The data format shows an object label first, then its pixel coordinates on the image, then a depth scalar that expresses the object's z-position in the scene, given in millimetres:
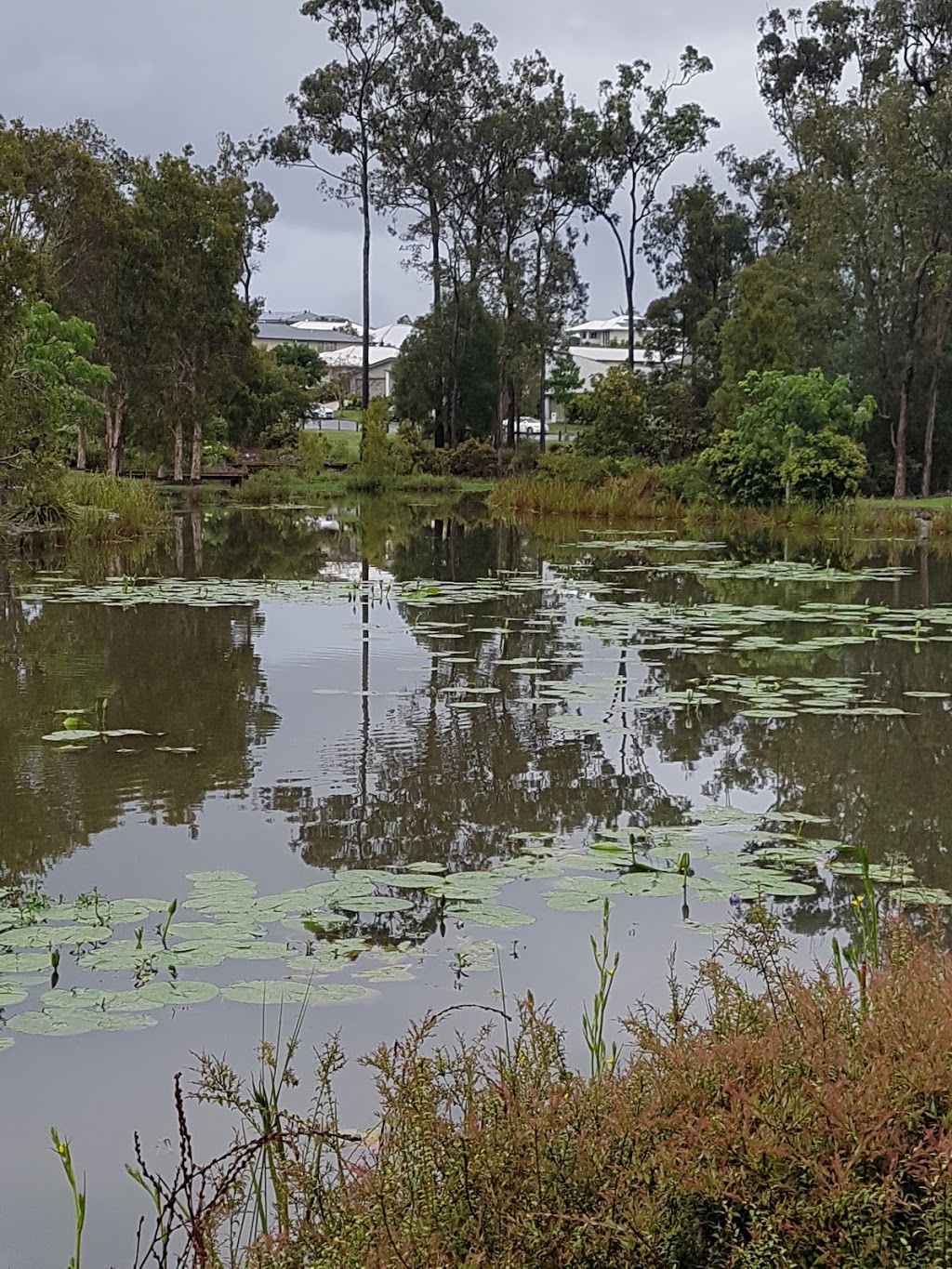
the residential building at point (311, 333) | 81812
